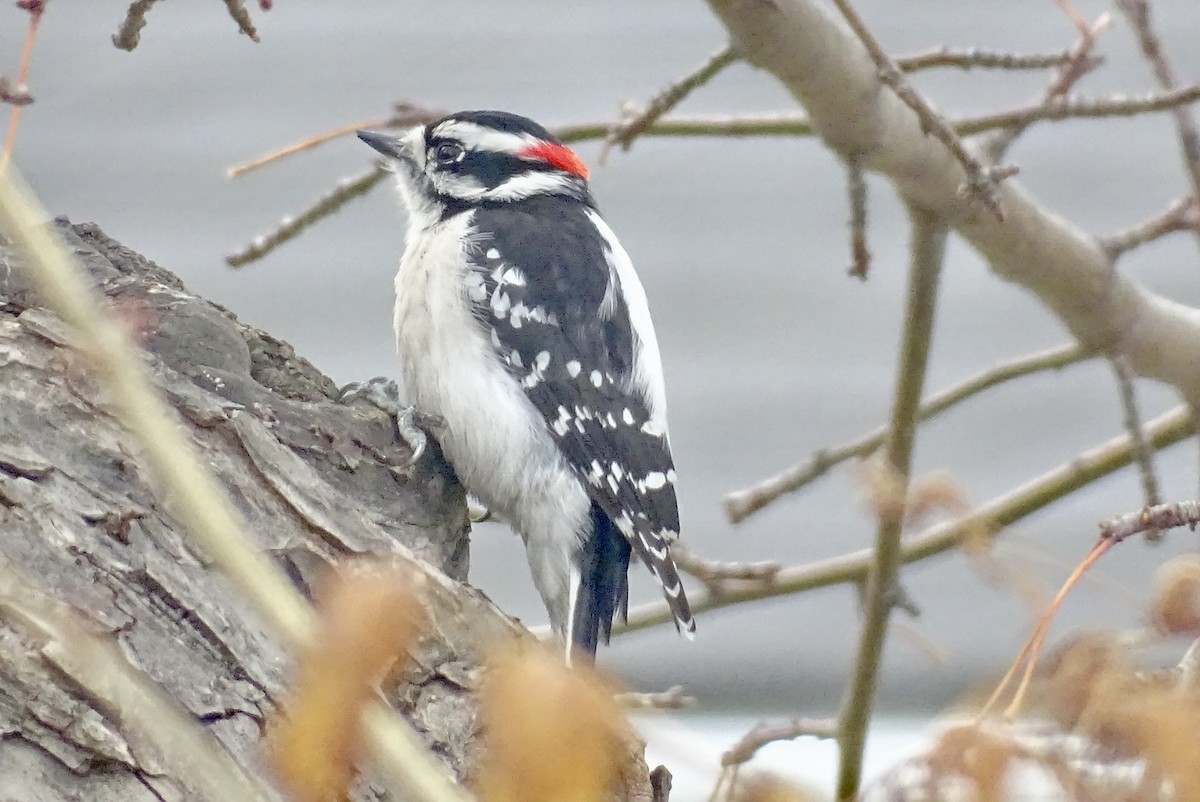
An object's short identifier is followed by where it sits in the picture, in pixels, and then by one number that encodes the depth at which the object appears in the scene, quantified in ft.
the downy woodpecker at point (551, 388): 18.33
